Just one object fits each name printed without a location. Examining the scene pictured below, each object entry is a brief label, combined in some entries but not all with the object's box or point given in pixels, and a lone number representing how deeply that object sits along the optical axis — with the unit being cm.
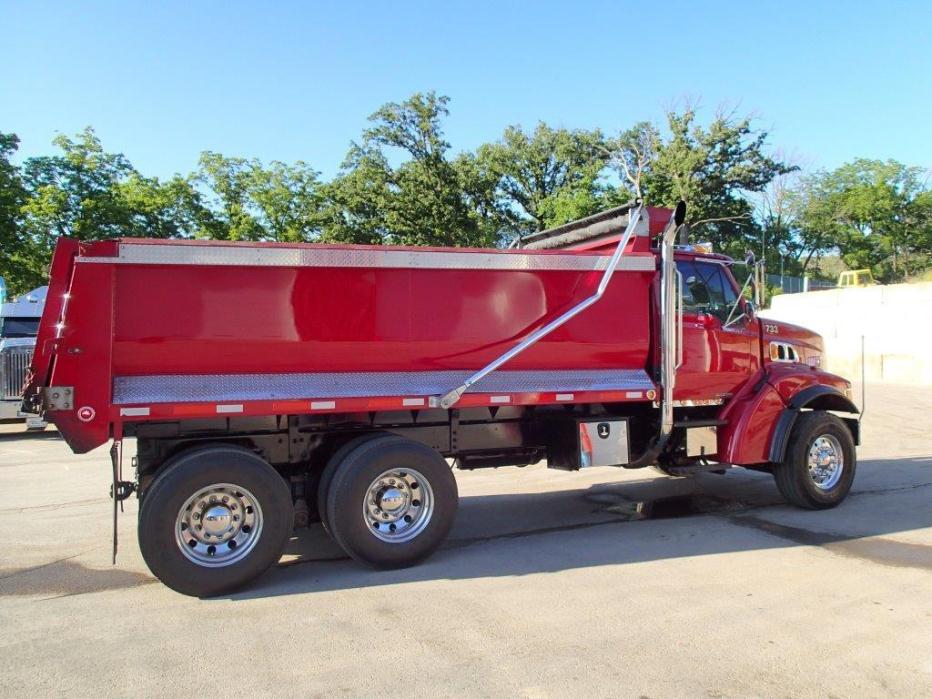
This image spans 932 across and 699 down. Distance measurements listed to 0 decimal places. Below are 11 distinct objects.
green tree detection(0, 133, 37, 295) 2455
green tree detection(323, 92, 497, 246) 3490
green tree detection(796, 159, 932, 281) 5769
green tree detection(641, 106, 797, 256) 3725
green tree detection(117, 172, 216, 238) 2833
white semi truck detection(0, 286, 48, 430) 1462
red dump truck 534
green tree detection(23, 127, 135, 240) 2536
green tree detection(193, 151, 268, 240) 3139
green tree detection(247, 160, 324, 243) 3250
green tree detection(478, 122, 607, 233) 4522
